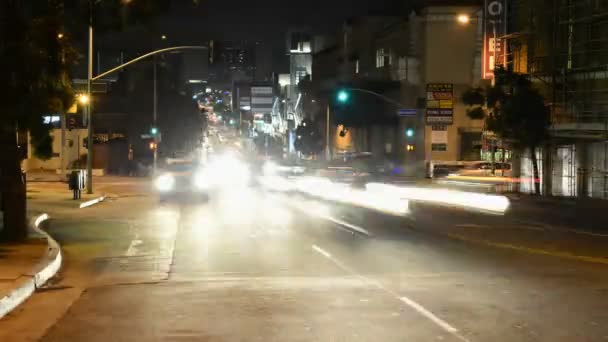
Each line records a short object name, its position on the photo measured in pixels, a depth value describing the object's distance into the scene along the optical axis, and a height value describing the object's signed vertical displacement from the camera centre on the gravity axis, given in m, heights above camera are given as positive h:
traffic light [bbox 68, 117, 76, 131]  48.65 +1.46
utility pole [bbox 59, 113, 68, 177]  57.38 +1.58
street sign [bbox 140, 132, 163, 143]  65.50 +0.98
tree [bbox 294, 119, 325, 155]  110.62 +1.17
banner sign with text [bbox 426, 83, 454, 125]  55.16 +2.81
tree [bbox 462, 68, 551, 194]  42.66 +1.84
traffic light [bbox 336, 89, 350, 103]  50.34 +3.09
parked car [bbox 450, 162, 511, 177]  58.09 -1.48
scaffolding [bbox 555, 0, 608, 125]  39.88 +4.24
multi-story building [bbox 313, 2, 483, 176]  72.25 +5.85
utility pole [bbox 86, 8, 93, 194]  39.50 +1.28
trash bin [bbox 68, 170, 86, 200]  37.22 -1.33
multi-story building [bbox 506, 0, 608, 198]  40.00 +3.22
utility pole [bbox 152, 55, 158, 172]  65.51 +0.65
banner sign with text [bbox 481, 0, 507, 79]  48.62 +6.33
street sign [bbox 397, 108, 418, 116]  56.66 +2.38
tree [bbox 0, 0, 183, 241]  17.89 +1.76
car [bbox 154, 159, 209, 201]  40.38 -1.44
